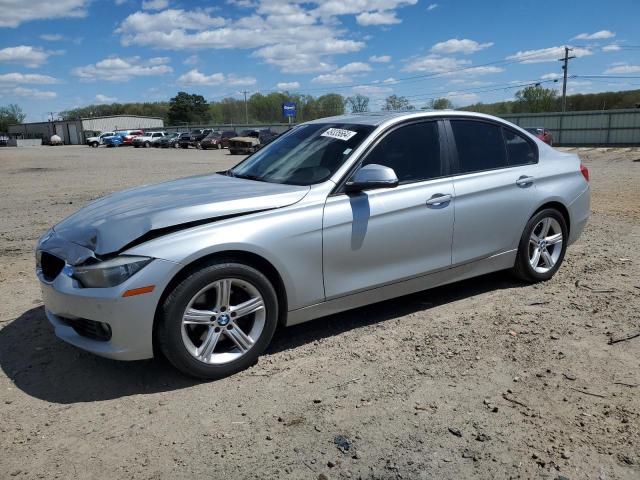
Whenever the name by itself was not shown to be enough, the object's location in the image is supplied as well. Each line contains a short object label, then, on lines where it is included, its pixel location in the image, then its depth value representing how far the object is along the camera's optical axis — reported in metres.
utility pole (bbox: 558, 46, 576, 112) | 56.91
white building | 89.19
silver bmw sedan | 3.33
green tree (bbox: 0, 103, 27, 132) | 124.62
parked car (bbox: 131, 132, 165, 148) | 58.72
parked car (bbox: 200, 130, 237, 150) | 46.06
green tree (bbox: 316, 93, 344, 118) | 98.44
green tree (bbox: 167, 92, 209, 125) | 112.12
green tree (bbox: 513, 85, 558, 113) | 70.81
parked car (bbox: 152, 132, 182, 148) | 54.44
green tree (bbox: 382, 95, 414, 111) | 49.13
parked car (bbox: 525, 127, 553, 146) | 31.51
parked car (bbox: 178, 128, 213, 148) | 51.19
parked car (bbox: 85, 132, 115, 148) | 65.56
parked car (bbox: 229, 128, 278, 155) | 36.46
